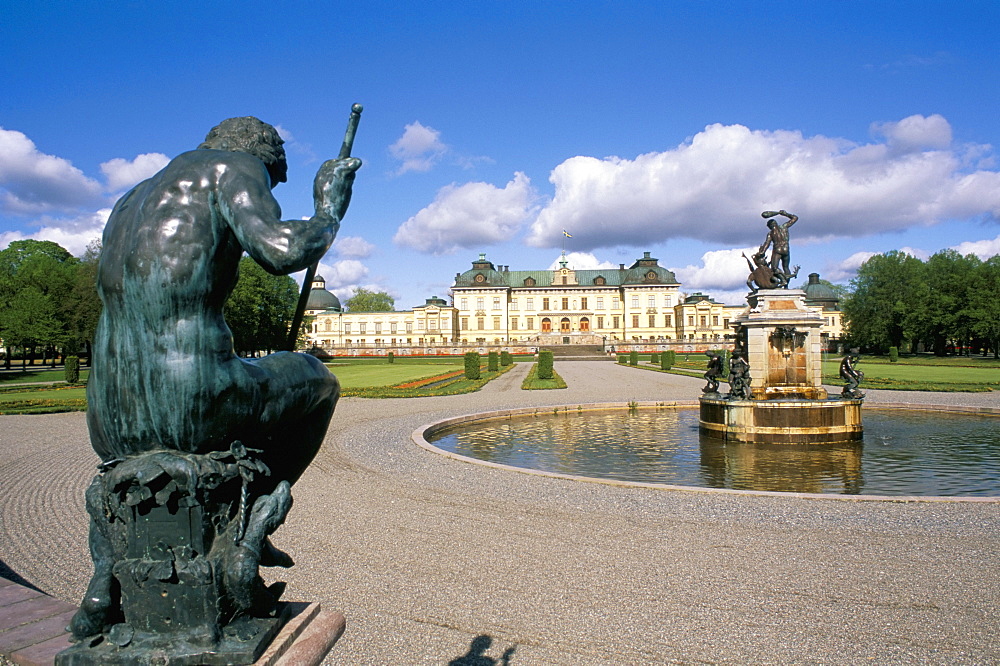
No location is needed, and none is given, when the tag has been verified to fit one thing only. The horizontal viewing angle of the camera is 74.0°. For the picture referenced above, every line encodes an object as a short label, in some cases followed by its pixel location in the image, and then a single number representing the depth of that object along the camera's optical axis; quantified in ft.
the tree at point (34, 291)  132.16
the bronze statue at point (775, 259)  44.32
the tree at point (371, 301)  398.62
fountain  39.45
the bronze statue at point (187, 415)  6.77
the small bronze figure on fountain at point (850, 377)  40.52
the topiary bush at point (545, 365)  96.99
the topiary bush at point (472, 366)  97.81
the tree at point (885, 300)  200.54
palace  331.36
